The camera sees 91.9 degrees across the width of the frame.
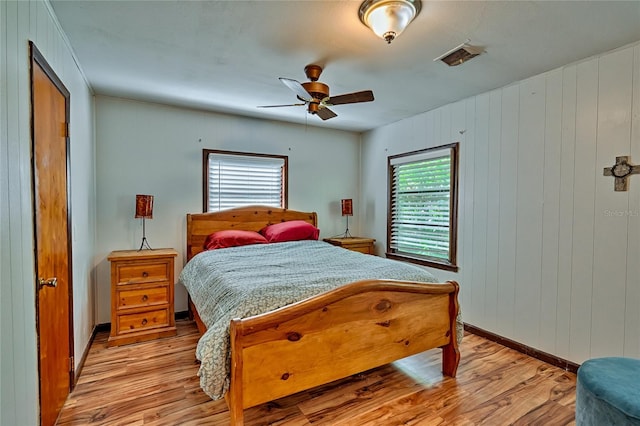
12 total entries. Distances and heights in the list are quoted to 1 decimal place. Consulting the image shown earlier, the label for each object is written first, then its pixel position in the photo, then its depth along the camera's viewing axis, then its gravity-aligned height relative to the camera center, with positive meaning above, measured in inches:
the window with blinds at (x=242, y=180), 152.7 +13.8
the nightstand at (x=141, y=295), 117.5 -35.5
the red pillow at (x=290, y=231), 150.6 -12.6
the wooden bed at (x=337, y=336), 66.6 -32.5
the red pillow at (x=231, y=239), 138.1 -15.2
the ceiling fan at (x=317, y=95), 96.4 +35.8
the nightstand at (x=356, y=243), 170.4 -20.4
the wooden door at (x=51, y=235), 61.9 -7.0
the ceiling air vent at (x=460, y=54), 86.8 +44.8
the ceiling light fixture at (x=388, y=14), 65.5 +42.1
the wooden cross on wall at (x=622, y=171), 87.2 +10.7
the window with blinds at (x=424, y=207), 139.7 +0.2
